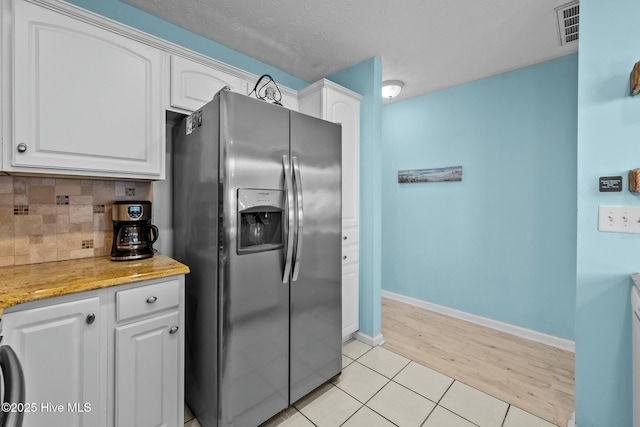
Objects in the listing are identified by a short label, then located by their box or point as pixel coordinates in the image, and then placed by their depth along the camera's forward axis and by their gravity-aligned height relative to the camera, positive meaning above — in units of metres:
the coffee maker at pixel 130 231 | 1.61 -0.13
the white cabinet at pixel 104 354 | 1.09 -0.65
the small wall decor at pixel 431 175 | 3.06 +0.43
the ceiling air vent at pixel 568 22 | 1.84 +1.37
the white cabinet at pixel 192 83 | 1.75 +0.85
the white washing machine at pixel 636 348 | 1.18 -0.63
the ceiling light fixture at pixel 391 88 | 2.96 +1.33
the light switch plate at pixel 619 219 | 1.40 -0.04
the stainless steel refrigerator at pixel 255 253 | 1.40 -0.24
